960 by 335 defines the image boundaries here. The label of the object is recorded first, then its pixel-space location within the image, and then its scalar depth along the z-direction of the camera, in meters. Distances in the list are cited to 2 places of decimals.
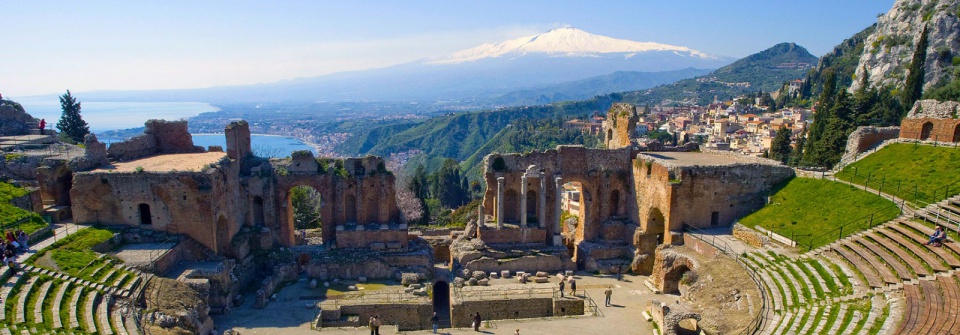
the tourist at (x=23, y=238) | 19.45
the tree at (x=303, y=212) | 40.97
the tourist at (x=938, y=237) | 17.94
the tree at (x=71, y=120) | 40.53
